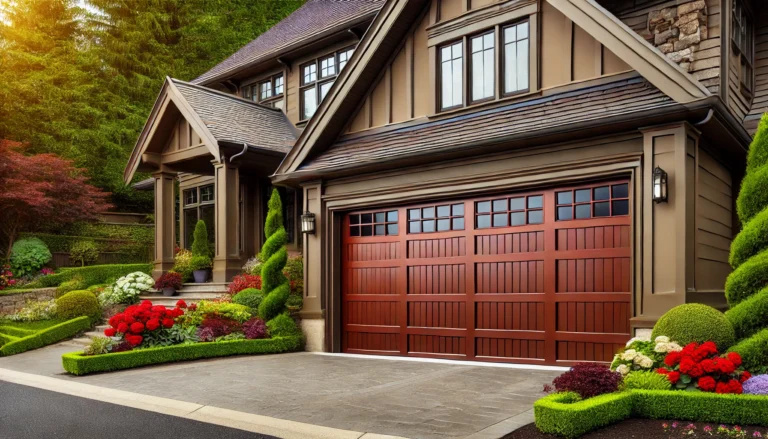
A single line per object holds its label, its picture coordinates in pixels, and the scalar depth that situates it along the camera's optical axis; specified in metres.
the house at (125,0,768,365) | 8.66
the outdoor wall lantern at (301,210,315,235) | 12.66
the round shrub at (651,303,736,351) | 6.79
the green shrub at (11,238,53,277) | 19.69
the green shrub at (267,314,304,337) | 12.39
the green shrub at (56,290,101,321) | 14.96
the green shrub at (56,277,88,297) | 17.56
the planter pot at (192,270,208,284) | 17.14
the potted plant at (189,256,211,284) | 17.14
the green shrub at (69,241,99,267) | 21.41
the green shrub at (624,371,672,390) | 6.23
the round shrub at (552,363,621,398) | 6.15
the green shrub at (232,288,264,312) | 13.16
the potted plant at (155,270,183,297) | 16.41
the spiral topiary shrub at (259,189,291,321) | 12.45
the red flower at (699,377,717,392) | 5.96
